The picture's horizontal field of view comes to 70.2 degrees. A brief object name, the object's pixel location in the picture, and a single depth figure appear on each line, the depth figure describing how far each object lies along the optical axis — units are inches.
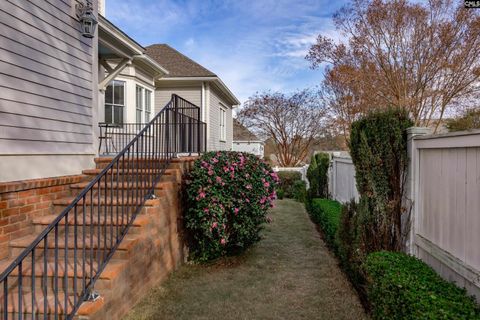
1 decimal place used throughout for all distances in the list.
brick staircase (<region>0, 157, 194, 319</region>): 116.8
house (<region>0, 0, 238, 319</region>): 126.0
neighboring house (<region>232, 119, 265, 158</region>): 1049.8
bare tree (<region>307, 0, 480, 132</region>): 505.7
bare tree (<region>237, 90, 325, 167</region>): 1008.2
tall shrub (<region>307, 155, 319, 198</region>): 436.5
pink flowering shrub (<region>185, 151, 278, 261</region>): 194.9
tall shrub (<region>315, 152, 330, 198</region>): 410.9
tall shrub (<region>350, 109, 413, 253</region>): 147.9
